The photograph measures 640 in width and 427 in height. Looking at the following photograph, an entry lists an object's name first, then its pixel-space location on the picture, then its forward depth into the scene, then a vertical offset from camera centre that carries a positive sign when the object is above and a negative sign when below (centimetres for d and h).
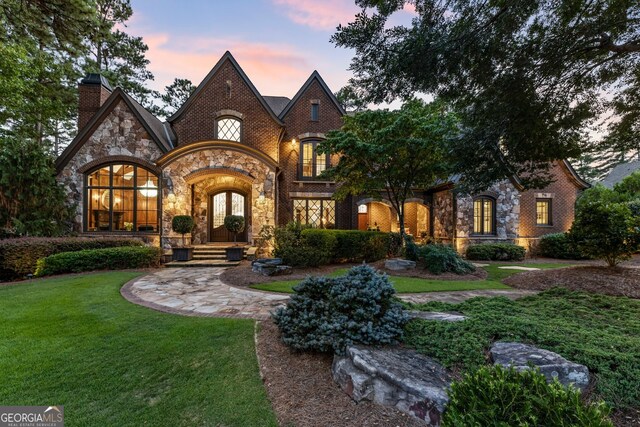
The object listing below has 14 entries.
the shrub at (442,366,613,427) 138 -102
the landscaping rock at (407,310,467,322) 344 -130
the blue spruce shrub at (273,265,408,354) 291 -113
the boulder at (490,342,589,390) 217 -122
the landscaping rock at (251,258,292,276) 809 -150
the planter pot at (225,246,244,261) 1053 -138
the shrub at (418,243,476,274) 849 -141
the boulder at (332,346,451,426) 206 -135
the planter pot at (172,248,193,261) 1050 -141
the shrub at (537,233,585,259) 1268 -144
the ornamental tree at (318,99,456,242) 852 +219
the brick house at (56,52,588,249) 1127 +181
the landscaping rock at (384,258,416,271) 899 -157
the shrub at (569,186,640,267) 662 -35
